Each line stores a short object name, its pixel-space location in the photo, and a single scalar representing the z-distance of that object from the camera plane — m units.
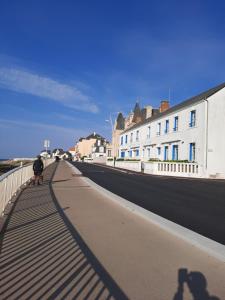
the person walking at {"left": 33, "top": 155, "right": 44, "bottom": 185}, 10.16
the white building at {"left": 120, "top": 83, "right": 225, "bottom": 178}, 17.08
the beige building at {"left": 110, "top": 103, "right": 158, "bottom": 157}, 35.80
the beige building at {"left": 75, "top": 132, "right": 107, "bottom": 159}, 71.60
